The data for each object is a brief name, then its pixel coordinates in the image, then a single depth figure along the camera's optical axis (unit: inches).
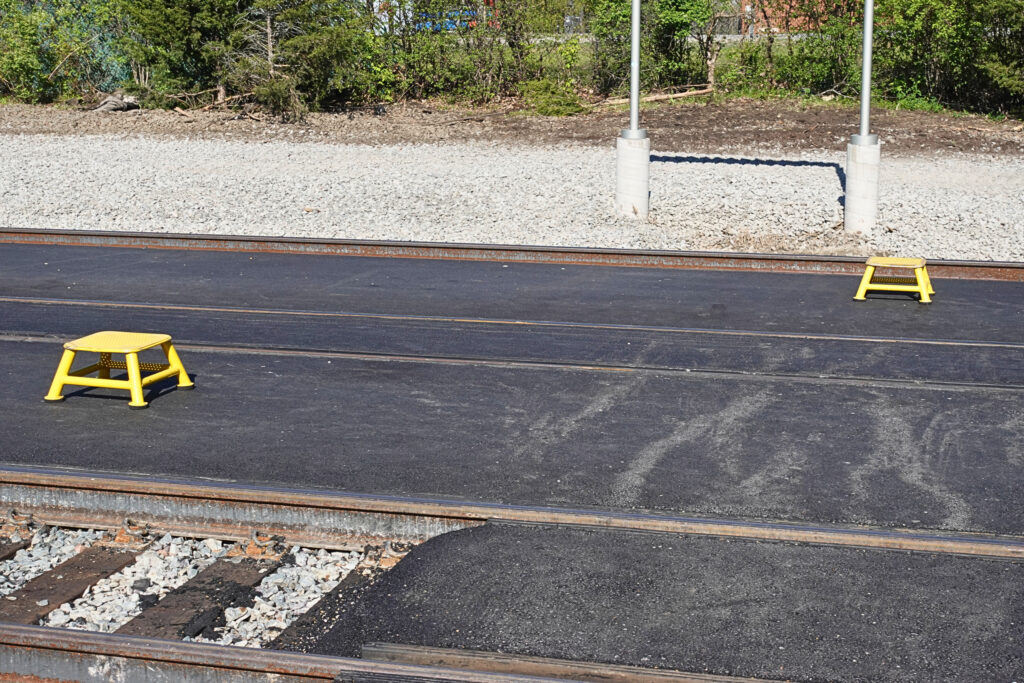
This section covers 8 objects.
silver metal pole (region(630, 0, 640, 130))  653.9
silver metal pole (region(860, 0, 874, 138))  603.2
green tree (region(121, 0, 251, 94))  1071.0
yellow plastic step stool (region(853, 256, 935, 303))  494.0
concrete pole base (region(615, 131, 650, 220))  668.7
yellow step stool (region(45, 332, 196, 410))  353.4
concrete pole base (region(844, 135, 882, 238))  621.9
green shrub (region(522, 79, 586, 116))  1095.0
